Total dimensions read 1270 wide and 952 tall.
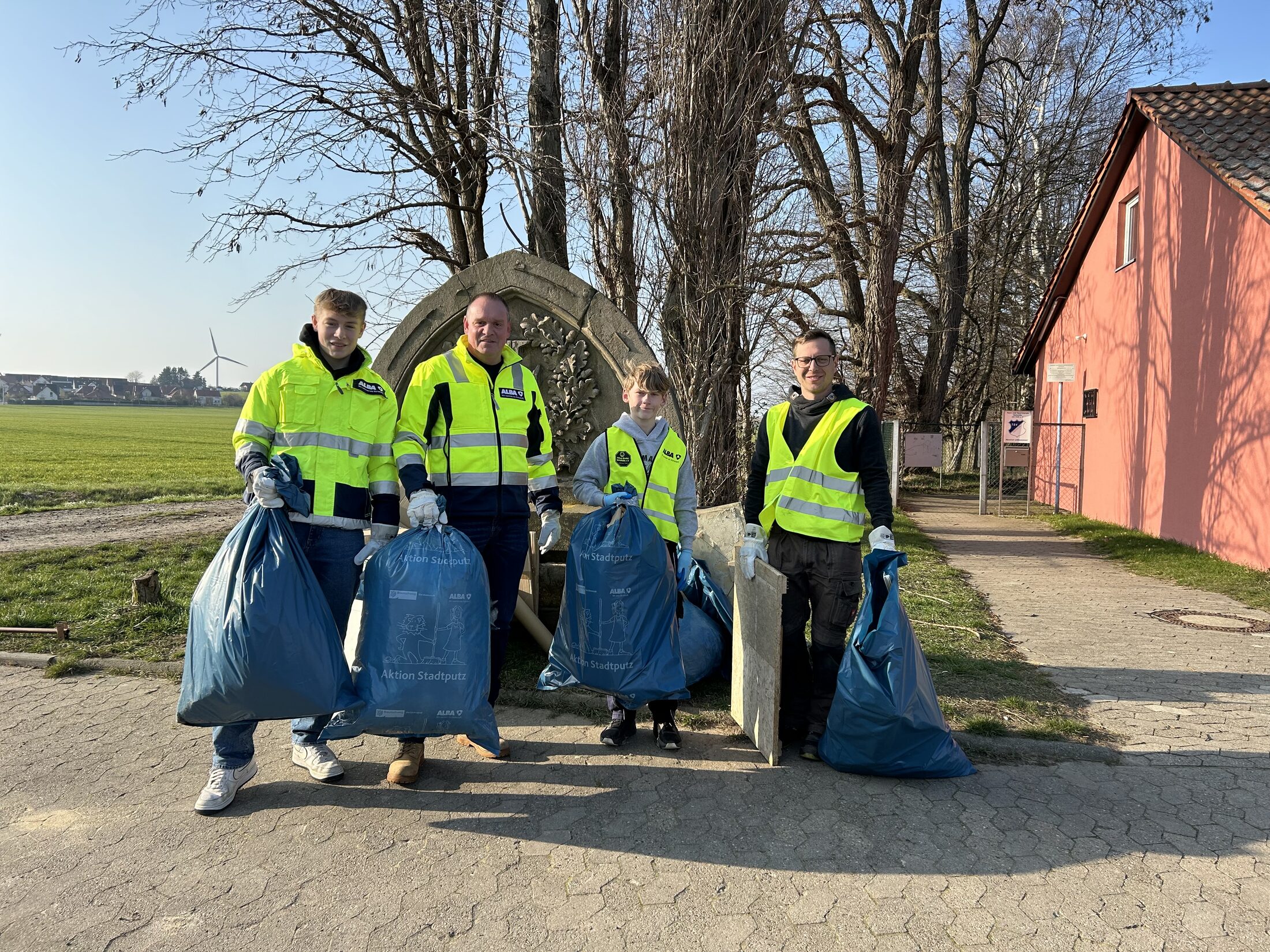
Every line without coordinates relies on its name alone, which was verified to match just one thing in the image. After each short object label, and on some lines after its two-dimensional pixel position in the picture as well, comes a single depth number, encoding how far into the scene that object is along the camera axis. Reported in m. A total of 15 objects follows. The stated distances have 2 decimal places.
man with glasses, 3.71
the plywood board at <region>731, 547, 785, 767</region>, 3.55
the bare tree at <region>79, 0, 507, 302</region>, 8.20
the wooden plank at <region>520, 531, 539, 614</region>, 5.11
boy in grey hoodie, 3.82
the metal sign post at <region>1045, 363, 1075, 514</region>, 13.84
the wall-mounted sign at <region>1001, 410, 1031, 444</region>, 14.80
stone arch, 5.63
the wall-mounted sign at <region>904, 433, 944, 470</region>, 16.56
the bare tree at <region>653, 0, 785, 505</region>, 6.06
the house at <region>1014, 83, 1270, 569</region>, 8.96
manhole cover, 6.27
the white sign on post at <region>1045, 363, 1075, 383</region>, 13.83
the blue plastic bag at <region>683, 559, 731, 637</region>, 4.77
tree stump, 6.04
